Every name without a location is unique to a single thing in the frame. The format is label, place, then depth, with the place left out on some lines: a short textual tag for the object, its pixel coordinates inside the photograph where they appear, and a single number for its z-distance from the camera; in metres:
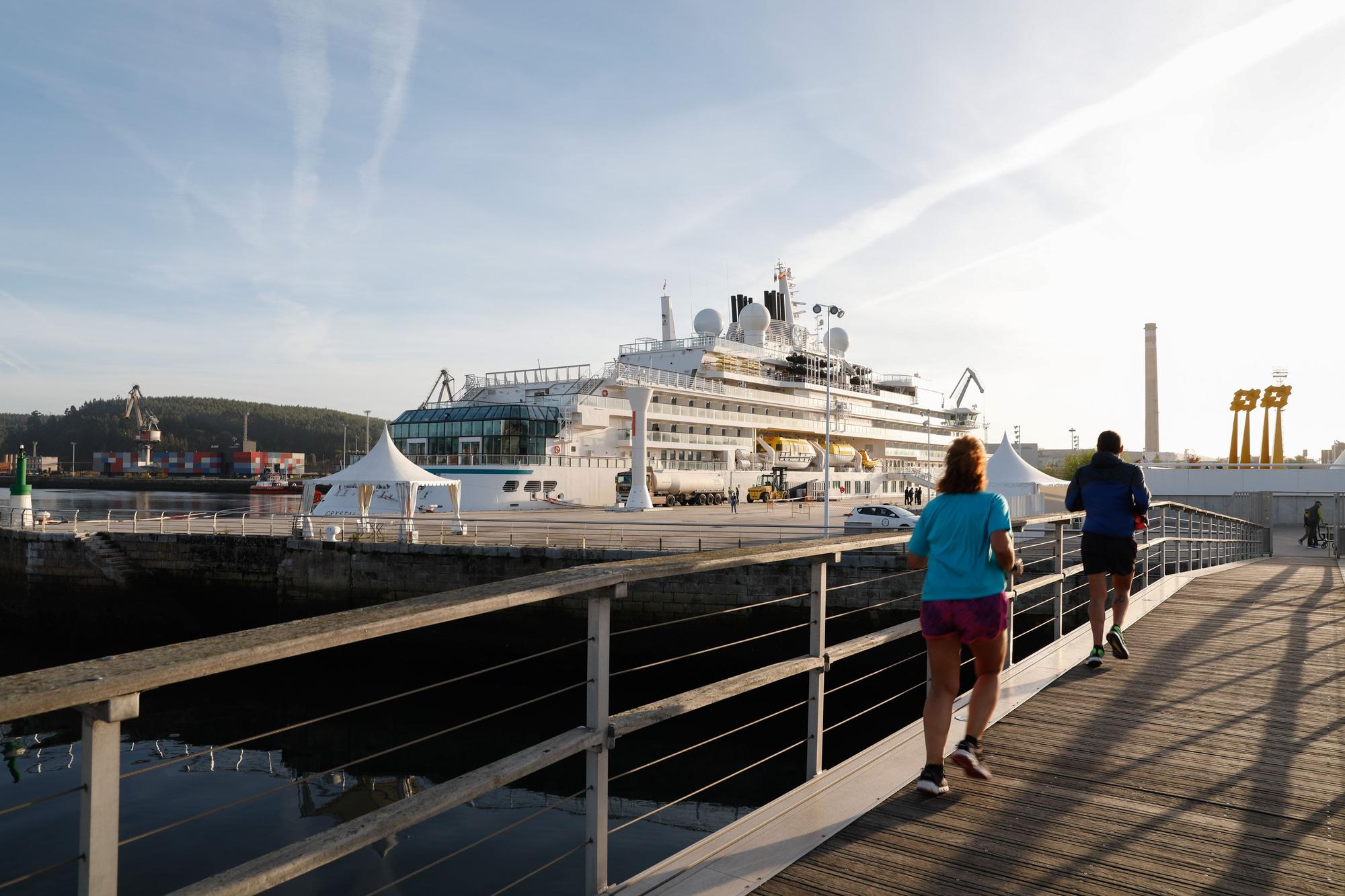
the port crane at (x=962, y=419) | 80.12
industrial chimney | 83.31
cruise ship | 39.44
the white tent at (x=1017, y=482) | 32.28
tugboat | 100.62
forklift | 50.69
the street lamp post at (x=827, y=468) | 25.92
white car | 27.52
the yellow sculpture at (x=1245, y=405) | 68.50
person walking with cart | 28.58
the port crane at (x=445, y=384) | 54.47
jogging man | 7.50
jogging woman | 4.46
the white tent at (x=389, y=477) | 27.72
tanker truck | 44.47
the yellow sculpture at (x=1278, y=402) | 66.44
